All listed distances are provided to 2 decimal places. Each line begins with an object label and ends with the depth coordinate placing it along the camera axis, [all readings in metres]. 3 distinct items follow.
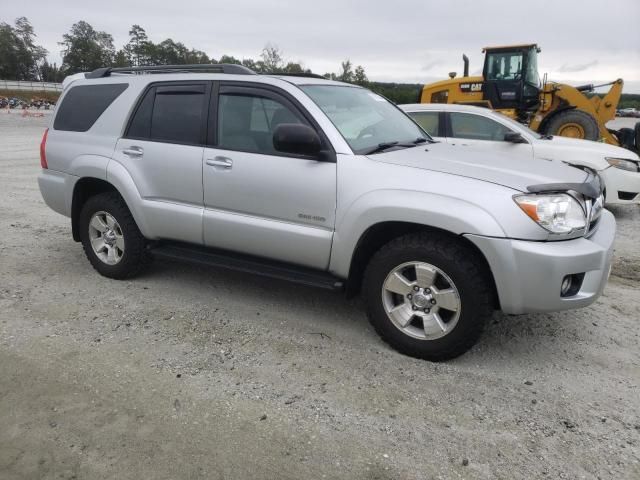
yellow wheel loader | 12.55
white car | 7.35
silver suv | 3.12
